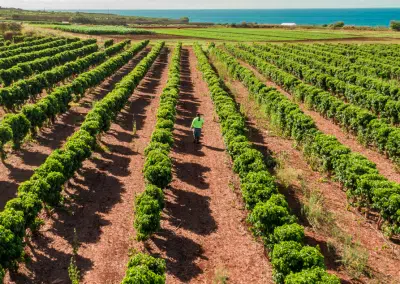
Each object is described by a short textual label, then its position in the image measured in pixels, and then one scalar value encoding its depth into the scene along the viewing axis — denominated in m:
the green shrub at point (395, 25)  130.00
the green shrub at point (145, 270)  11.95
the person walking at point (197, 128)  27.61
